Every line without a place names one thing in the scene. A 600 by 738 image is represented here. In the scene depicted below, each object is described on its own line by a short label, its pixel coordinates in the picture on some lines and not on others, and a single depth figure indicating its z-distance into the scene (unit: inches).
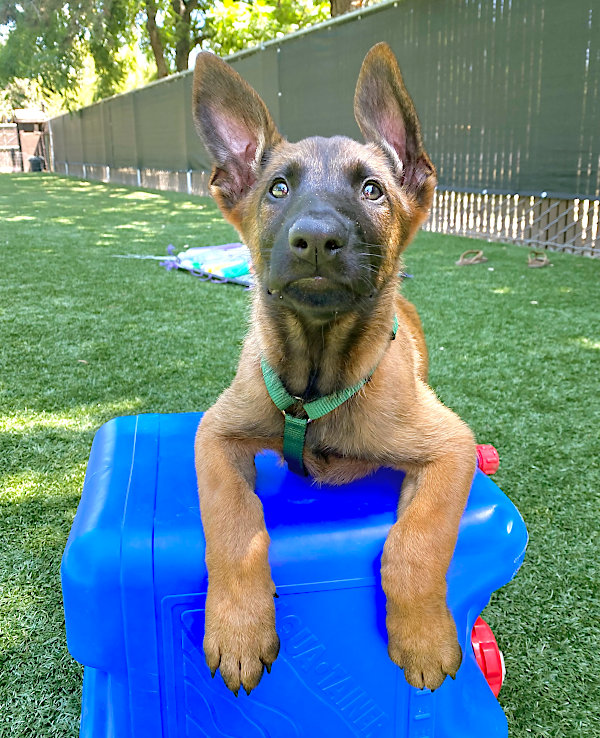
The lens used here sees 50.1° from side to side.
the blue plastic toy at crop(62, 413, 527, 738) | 19.2
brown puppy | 19.4
